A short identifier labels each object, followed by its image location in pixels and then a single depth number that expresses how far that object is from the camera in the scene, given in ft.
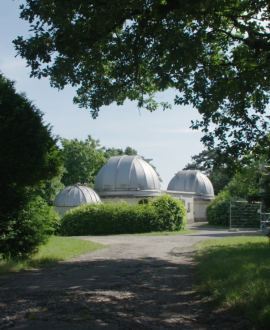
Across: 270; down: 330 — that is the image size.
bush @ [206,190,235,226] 121.08
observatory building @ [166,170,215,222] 151.74
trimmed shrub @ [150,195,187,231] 83.99
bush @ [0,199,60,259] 29.99
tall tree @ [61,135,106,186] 151.43
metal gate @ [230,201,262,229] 112.78
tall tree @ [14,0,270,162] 26.04
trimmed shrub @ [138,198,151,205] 106.32
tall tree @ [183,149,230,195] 228.22
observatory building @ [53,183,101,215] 103.65
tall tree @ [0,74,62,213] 28.89
